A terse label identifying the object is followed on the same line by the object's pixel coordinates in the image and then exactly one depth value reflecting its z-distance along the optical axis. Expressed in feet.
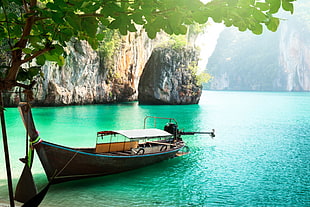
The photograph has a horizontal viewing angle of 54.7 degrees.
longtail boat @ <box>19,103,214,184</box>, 27.35
